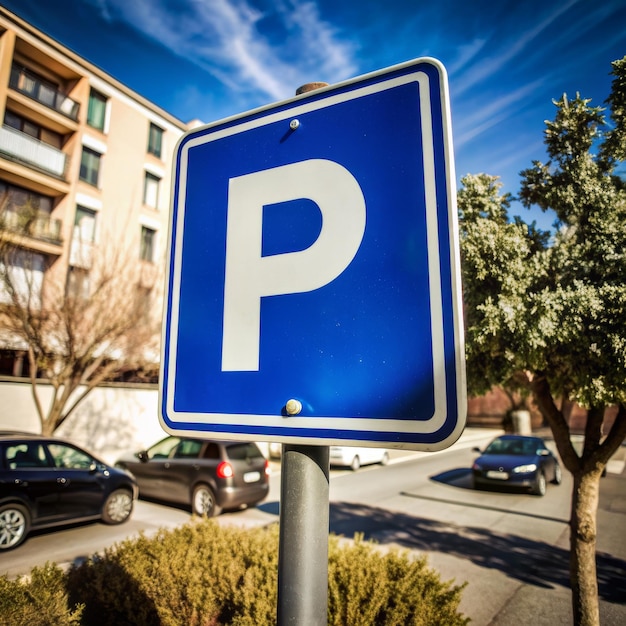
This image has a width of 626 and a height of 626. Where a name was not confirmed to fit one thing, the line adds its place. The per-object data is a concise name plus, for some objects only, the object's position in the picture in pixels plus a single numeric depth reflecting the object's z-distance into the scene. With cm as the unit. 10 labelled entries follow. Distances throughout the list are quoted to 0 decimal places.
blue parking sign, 101
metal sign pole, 103
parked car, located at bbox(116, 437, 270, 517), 956
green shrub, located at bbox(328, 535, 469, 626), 290
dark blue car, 1218
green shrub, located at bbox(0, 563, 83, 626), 252
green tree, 388
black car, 716
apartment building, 1814
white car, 1608
